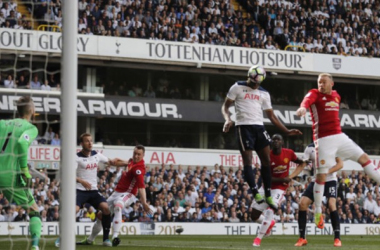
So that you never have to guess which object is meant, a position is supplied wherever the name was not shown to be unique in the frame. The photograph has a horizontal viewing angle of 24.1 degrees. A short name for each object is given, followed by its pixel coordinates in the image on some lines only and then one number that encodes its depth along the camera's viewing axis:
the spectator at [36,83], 24.44
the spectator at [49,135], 29.12
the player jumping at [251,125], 14.28
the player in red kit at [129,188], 15.76
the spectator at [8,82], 28.25
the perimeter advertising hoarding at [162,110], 33.62
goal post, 7.17
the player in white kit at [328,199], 15.24
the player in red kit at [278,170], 16.23
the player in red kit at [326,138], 13.66
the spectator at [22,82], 26.13
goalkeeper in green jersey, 10.53
